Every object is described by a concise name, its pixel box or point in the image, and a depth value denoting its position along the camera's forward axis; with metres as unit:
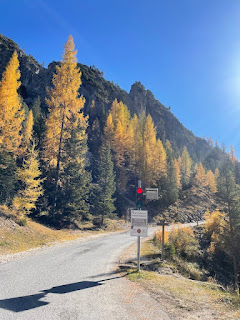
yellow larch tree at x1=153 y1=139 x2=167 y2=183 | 51.59
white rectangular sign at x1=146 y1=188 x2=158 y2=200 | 9.17
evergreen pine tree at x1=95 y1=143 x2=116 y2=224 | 29.92
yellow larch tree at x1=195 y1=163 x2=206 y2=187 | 70.49
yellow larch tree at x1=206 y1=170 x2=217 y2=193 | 67.00
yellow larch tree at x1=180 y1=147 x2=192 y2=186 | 67.44
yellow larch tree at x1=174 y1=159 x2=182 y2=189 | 58.36
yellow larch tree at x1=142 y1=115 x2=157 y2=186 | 48.91
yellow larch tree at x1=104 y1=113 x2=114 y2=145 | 54.09
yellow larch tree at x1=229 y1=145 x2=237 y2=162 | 112.75
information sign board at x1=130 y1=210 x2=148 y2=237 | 8.70
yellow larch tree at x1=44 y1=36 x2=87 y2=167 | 24.22
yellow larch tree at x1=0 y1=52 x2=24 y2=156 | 23.77
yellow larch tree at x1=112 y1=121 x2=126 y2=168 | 51.56
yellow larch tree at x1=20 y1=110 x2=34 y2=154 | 30.39
